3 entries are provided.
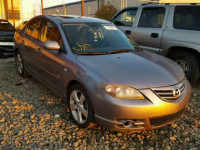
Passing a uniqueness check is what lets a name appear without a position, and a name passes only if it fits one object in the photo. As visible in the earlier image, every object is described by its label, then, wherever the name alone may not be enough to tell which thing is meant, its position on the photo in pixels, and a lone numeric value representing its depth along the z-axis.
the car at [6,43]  7.39
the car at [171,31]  4.54
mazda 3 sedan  2.47
